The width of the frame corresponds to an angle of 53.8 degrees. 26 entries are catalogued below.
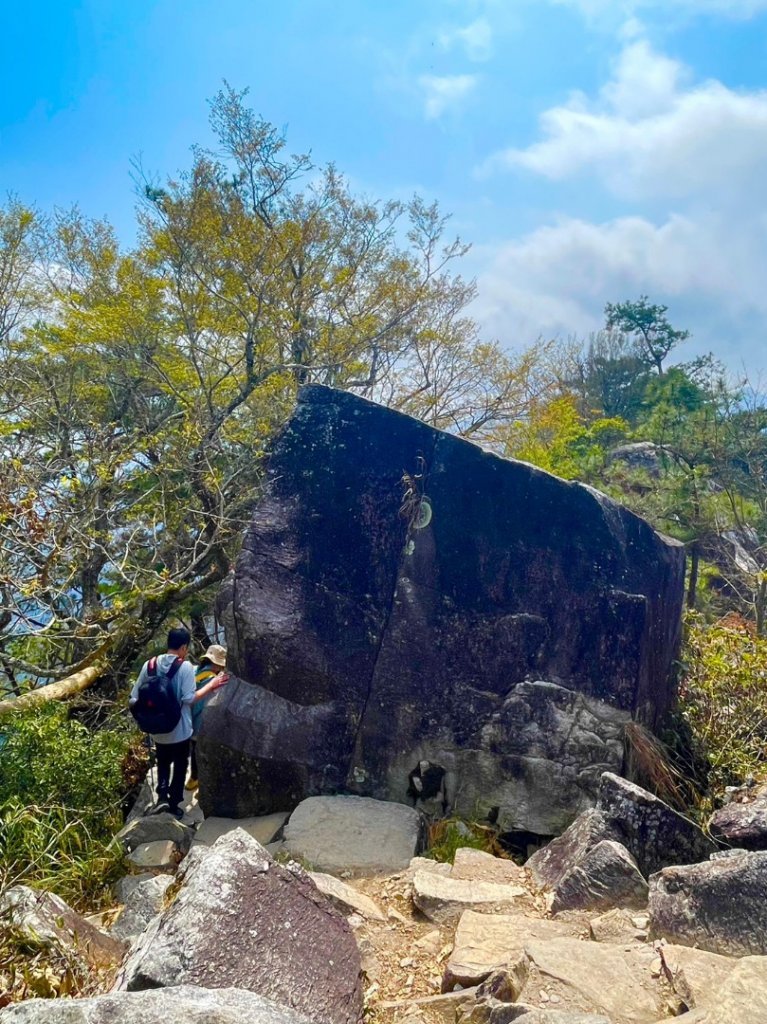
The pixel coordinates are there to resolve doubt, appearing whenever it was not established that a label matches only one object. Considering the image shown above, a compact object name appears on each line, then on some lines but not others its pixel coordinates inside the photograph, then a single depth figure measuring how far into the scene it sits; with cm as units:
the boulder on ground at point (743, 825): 448
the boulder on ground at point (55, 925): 324
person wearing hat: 583
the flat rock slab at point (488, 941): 317
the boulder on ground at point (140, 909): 377
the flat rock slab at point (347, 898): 385
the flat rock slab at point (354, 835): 455
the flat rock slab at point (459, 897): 390
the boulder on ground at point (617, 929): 355
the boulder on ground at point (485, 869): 436
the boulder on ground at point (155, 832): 494
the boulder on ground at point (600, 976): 277
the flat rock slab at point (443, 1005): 300
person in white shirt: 541
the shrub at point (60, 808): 432
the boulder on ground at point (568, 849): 426
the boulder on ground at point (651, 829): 454
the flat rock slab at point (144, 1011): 220
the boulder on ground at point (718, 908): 337
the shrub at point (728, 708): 568
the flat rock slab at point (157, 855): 471
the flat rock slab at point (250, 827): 504
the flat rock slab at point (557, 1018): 232
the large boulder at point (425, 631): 541
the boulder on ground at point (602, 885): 395
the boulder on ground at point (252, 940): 274
